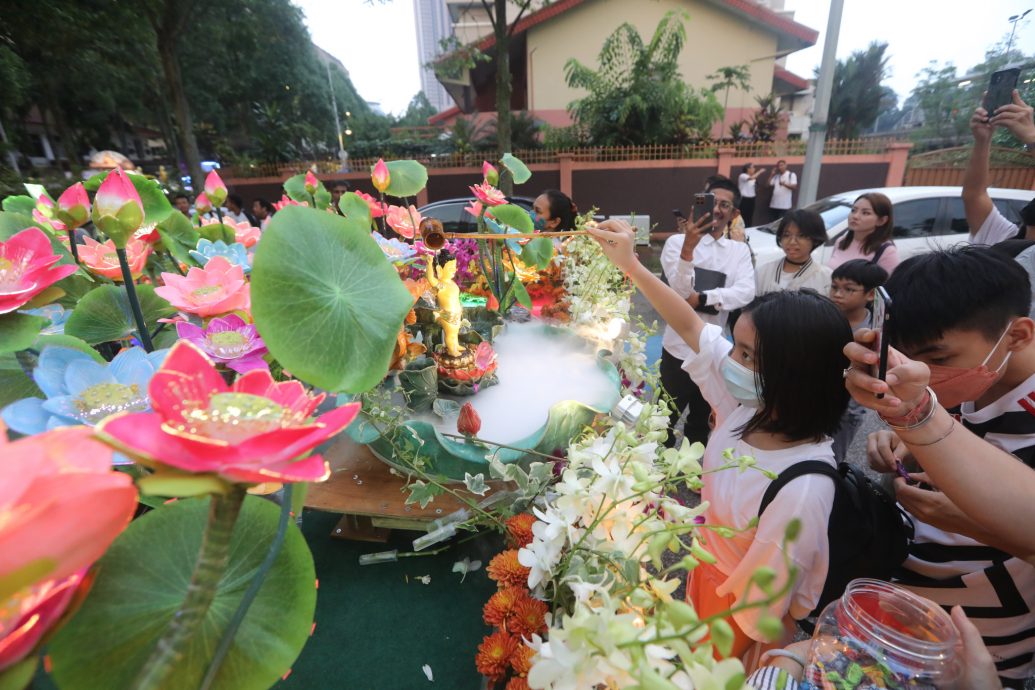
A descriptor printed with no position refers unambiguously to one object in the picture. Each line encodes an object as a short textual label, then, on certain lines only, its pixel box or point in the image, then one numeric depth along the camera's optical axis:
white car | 4.94
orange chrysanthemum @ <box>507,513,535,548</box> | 0.84
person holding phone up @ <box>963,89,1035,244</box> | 2.01
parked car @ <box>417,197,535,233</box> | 6.29
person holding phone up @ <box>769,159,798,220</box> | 8.02
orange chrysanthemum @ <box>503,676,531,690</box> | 0.68
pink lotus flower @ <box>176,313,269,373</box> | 0.59
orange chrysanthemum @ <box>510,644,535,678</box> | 0.68
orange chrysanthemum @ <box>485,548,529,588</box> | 0.78
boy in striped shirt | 0.97
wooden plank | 1.12
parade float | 0.29
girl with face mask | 0.96
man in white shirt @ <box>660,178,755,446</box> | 2.53
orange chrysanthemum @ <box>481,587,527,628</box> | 0.77
